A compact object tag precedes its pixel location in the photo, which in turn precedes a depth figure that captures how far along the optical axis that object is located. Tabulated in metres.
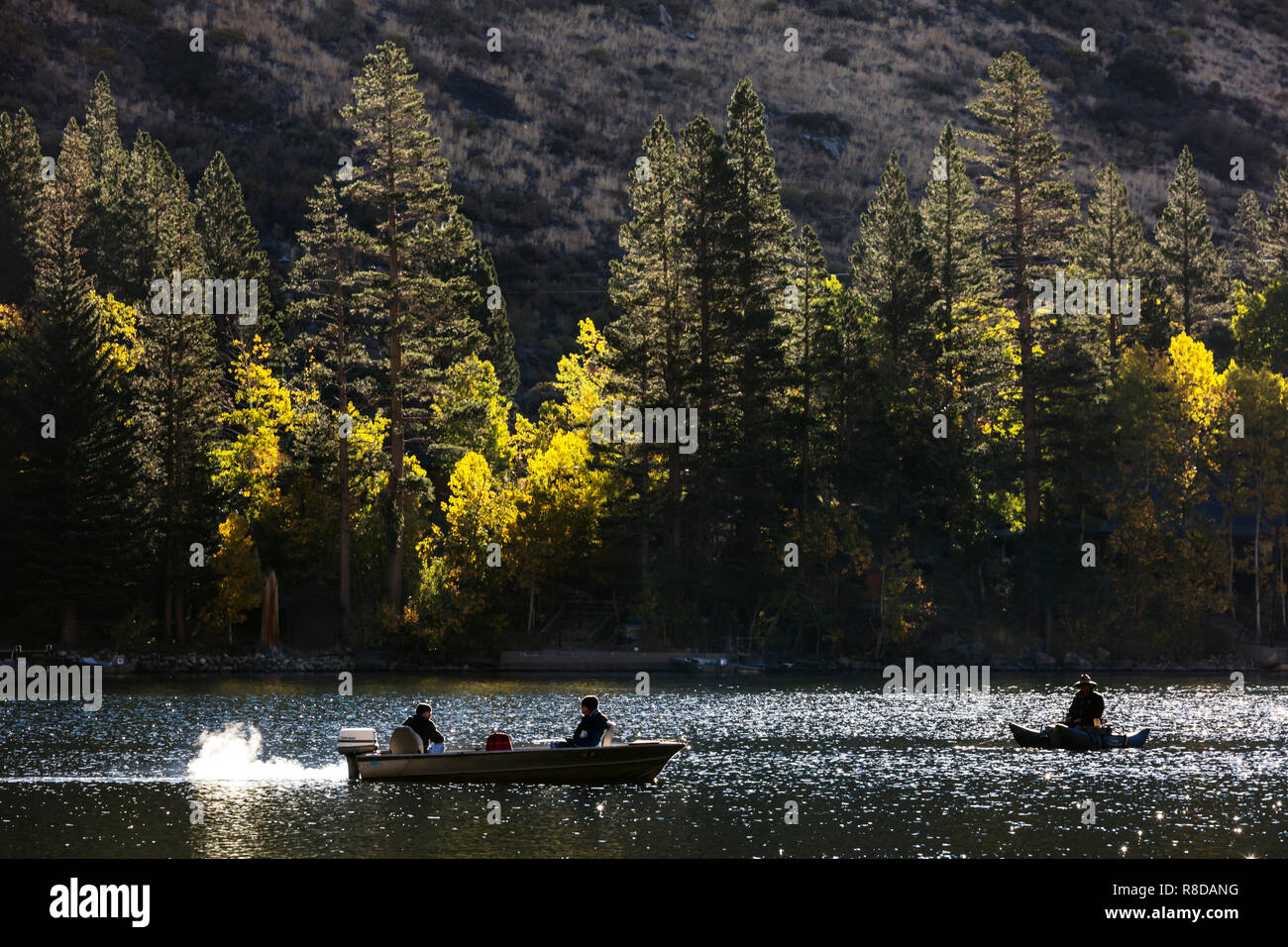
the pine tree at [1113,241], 88.38
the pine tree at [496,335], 87.99
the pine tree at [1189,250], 92.12
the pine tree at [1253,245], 101.32
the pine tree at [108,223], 82.50
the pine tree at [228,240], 80.56
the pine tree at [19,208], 80.56
